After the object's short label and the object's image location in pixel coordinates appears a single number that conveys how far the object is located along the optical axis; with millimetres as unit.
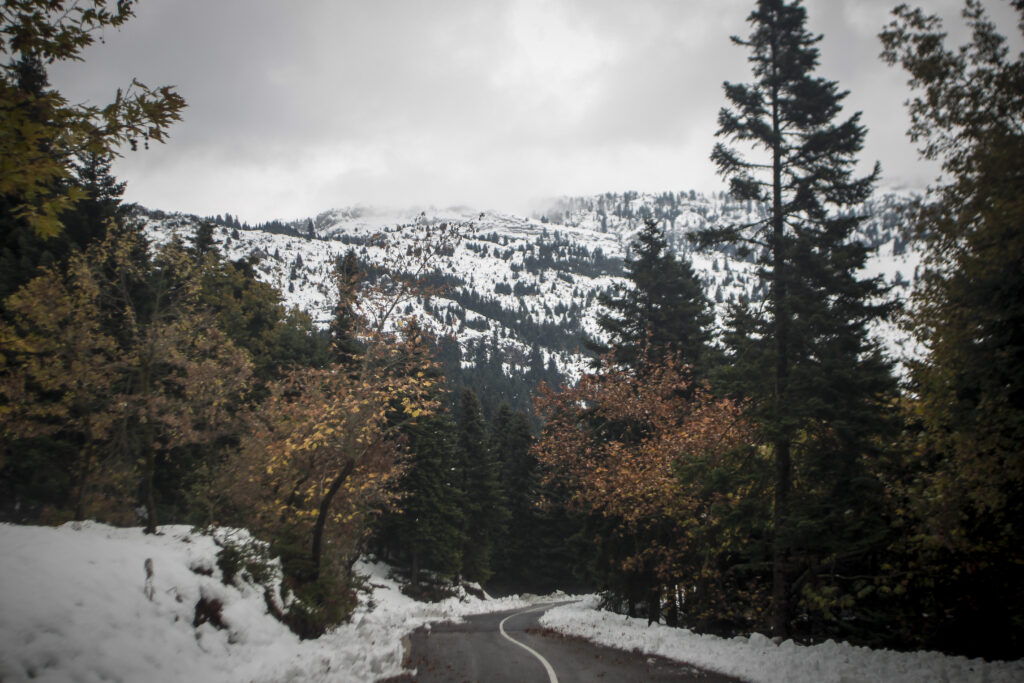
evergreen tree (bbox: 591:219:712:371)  25125
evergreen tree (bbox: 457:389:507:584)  47281
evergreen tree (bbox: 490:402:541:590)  52906
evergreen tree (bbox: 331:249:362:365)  14094
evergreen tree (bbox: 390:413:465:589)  39250
